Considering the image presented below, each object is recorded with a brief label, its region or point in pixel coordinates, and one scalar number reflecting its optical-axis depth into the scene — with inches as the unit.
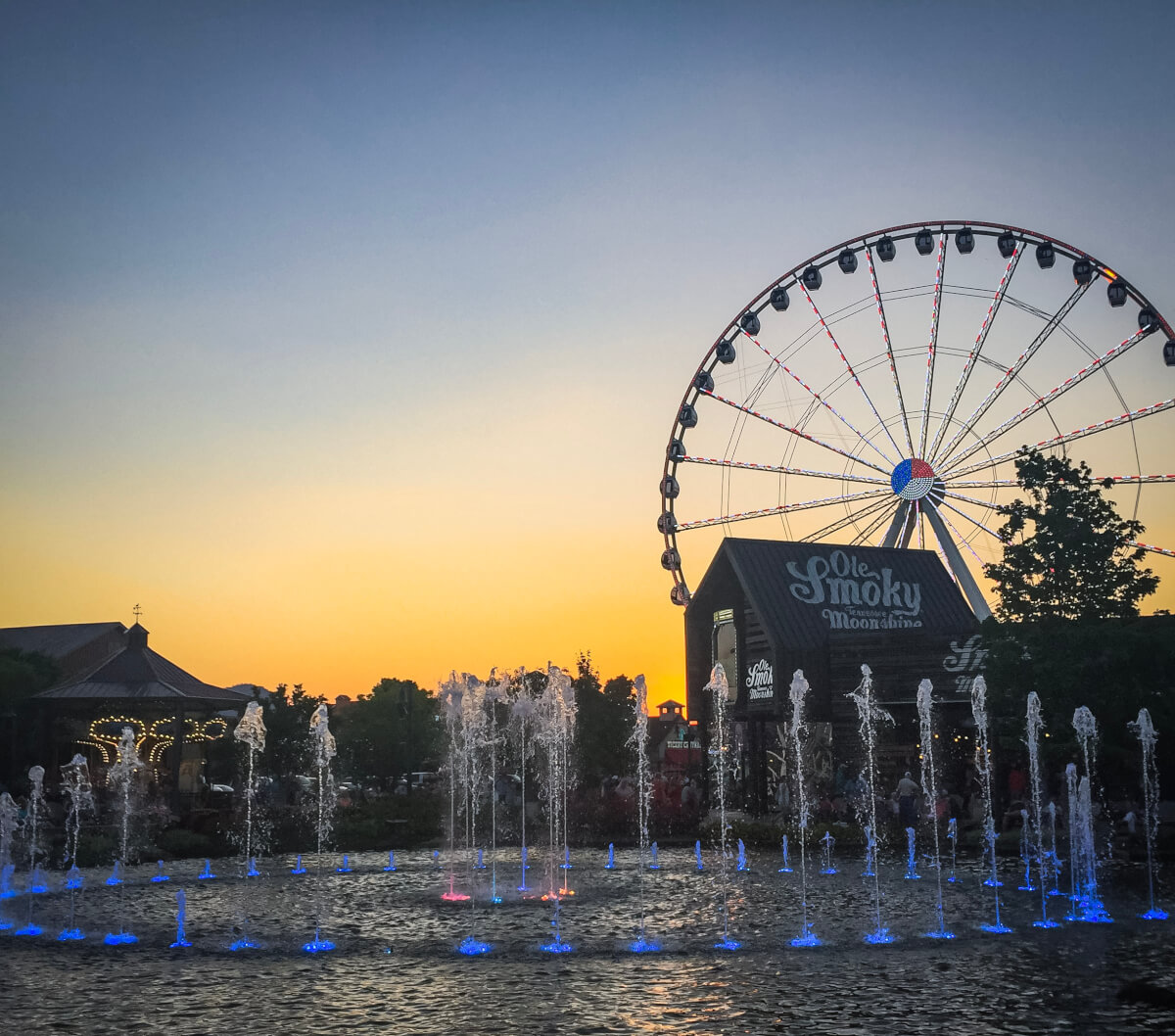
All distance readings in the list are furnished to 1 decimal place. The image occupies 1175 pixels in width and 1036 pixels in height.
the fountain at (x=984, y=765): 579.5
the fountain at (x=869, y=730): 1208.2
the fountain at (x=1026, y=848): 752.3
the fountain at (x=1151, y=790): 632.9
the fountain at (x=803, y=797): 540.4
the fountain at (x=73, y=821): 593.3
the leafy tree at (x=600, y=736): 1782.7
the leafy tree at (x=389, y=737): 2118.6
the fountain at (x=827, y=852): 859.7
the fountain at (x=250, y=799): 561.4
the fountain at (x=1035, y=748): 826.8
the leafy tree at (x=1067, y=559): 1146.7
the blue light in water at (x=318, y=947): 526.3
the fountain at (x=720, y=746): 1183.9
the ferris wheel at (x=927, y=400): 1473.9
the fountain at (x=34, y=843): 614.7
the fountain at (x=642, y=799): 529.1
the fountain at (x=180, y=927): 543.8
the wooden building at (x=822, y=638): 1402.6
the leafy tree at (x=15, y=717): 1646.2
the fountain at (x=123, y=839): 563.2
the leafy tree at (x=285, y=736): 1610.5
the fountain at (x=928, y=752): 1051.9
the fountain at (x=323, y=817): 544.4
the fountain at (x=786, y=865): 870.4
